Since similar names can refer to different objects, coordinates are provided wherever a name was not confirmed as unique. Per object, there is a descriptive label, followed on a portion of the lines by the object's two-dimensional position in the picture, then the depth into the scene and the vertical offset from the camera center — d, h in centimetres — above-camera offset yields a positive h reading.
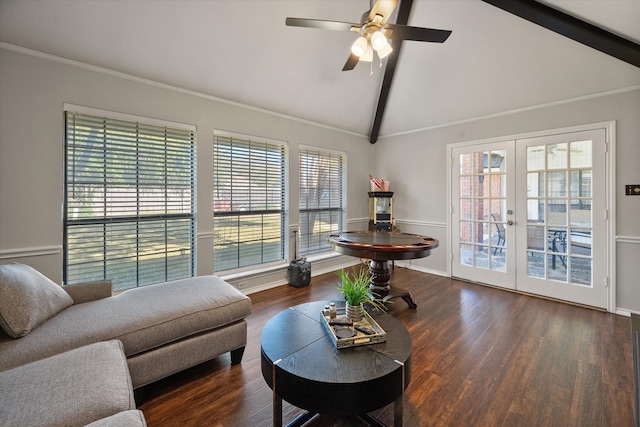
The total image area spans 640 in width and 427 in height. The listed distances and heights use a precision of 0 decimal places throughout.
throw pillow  146 -51
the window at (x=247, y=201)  346 +18
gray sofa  146 -67
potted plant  167 -52
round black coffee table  119 -73
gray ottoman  98 -72
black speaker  390 -86
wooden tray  145 -68
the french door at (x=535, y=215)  325 -1
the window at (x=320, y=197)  443 +29
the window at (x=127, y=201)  254 +13
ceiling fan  207 +149
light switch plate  297 +27
